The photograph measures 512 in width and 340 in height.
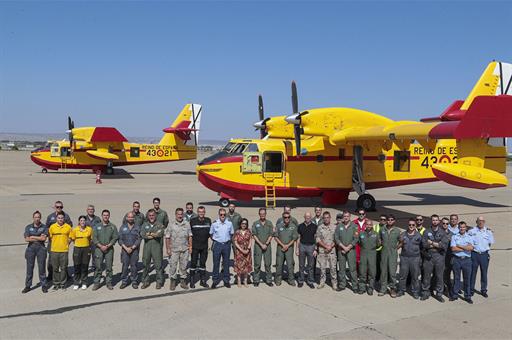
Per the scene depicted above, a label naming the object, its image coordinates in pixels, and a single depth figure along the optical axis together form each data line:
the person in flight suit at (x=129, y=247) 7.98
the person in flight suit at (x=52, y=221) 8.02
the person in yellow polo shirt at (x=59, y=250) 7.76
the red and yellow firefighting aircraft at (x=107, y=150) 33.66
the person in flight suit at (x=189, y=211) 8.89
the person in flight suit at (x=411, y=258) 7.64
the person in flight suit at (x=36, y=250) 7.71
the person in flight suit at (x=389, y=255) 7.83
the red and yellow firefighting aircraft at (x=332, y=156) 16.61
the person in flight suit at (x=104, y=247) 7.90
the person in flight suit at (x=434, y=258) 7.52
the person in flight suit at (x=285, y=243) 8.20
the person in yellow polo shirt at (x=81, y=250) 7.89
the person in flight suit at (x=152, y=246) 8.00
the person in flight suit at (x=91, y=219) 8.23
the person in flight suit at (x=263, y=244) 8.26
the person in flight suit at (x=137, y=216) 8.50
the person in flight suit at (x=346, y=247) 7.96
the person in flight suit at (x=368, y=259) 7.87
